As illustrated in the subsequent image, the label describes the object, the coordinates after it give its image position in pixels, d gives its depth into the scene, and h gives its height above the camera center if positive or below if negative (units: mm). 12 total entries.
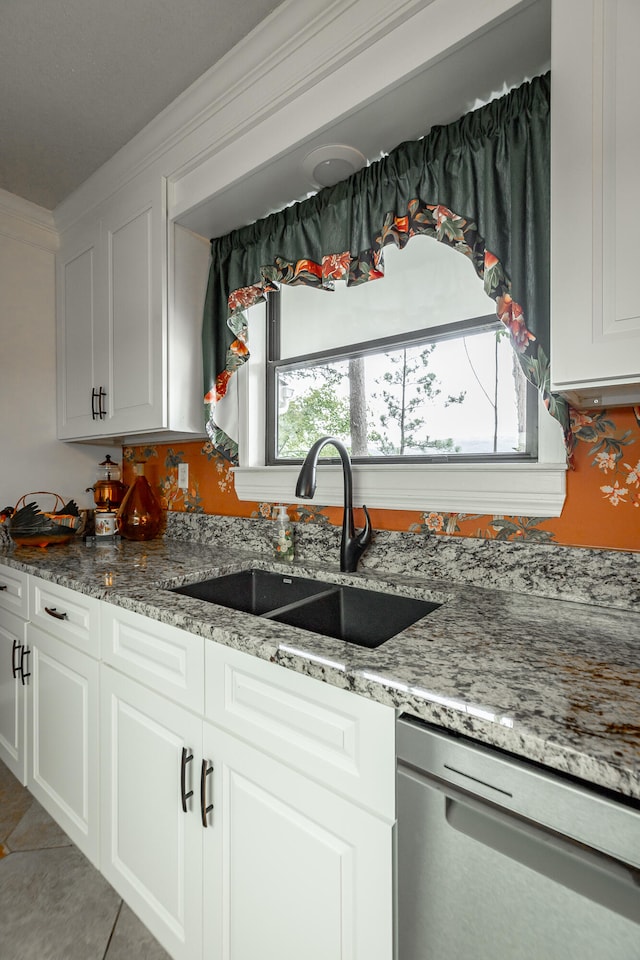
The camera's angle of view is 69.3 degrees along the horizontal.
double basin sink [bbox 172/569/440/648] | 1262 -396
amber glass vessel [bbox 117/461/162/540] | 2133 -185
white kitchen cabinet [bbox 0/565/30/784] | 1681 -728
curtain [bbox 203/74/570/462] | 1107 +732
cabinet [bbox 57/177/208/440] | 1785 +648
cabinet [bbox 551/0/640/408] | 810 +501
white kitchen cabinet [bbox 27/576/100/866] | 1361 -748
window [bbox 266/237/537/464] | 1427 +362
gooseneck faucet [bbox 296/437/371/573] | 1435 -203
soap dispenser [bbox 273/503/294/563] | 1645 -235
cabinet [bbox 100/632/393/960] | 790 -765
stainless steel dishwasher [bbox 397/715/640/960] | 546 -509
